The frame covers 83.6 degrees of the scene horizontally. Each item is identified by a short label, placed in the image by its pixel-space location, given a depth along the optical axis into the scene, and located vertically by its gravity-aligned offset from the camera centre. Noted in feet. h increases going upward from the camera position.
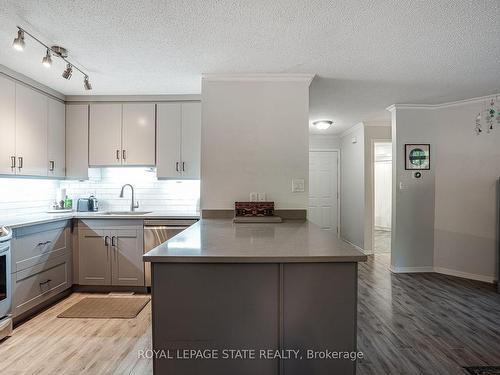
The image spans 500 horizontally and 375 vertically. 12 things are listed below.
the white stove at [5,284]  7.27 -2.58
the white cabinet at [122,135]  11.17 +2.13
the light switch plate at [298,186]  9.14 +0.07
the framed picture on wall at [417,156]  12.76 +1.48
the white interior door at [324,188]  19.92 +0.01
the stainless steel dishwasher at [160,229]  10.25 -1.51
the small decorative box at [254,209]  8.45 -0.63
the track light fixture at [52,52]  6.22 +3.51
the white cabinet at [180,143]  11.11 +1.79
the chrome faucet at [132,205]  11.91 -0.74
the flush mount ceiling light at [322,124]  14.98 +3.48
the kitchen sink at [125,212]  11.53 -1.02
